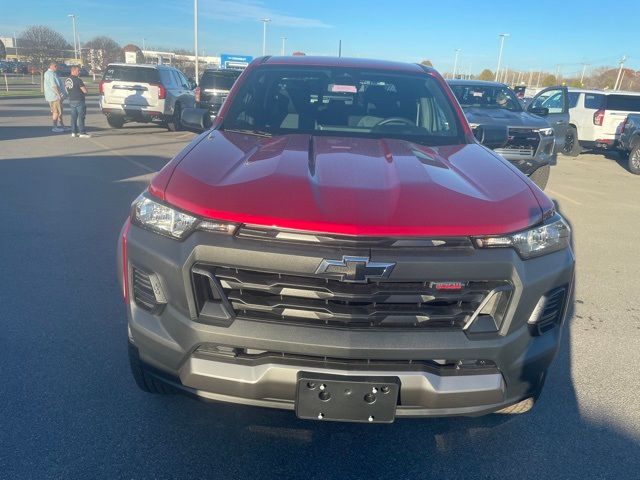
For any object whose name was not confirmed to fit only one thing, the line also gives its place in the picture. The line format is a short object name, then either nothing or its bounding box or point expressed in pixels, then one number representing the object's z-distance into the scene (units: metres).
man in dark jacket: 12.95
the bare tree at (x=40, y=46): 30.20
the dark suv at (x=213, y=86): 16.62
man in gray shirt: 13.70
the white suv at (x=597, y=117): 14.20
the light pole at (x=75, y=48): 60.14
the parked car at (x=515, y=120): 8.64
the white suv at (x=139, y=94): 14.69
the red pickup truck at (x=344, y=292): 2.05
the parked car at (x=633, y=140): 12.78
